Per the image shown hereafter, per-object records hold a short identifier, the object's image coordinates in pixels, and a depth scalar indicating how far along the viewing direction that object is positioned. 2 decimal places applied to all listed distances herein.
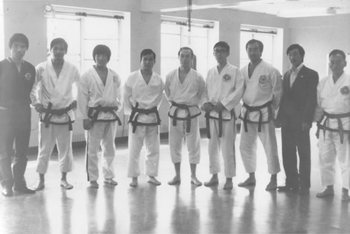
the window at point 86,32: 7.01
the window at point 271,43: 10.56
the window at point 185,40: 8.66
